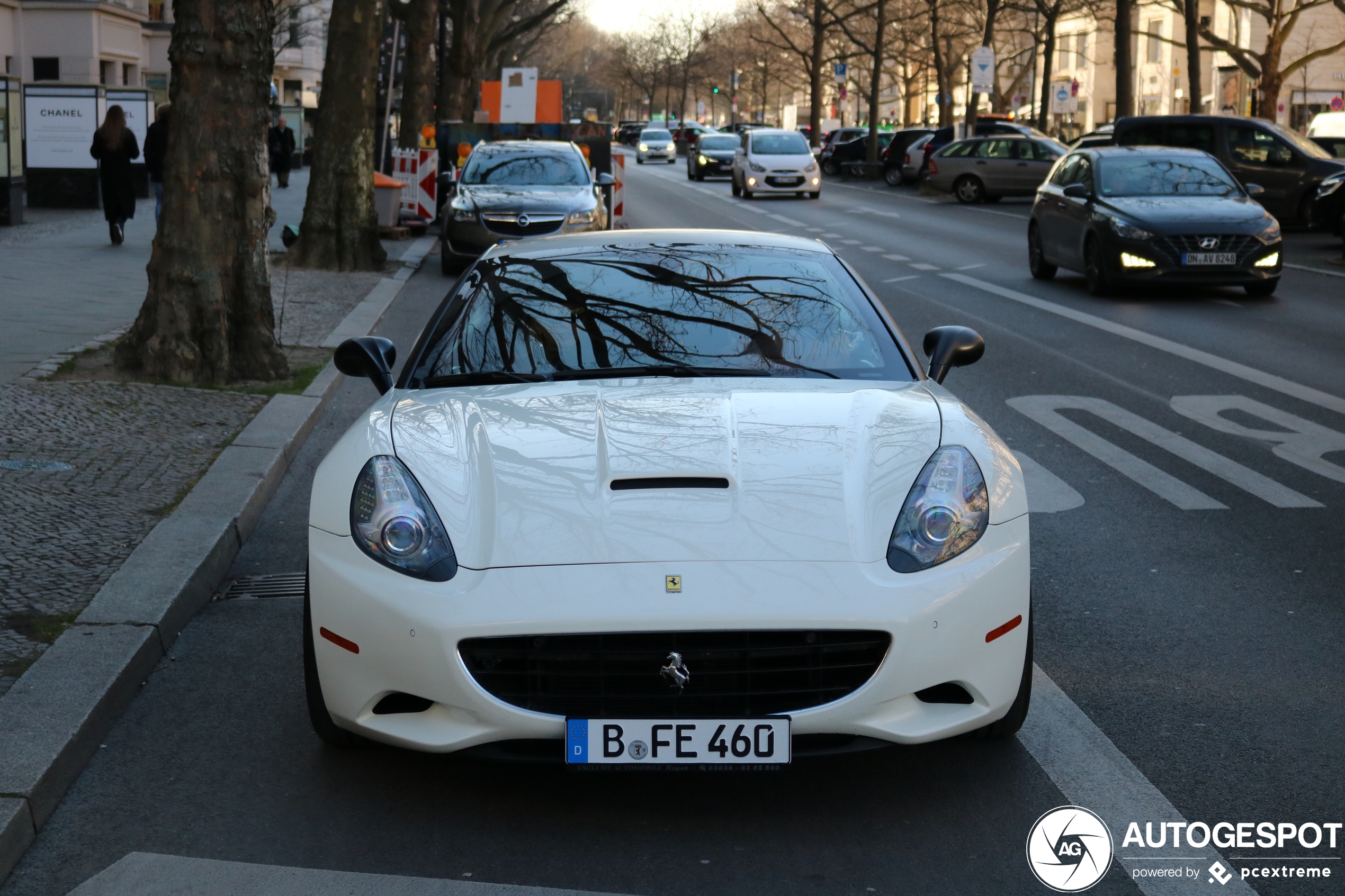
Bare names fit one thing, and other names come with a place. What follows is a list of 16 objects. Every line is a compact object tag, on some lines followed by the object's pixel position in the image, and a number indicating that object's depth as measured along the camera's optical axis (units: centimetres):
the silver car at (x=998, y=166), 3706
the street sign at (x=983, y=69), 4359
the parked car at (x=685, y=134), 9006
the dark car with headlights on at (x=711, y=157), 5203
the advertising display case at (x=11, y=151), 2300
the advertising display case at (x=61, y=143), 2683
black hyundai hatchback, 1628
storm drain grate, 595
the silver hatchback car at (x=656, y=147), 7712
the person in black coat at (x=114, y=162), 2098
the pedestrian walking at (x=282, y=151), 3788
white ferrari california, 369
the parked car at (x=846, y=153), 5481
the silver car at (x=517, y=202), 2011
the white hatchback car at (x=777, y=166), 3875
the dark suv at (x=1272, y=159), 2495
